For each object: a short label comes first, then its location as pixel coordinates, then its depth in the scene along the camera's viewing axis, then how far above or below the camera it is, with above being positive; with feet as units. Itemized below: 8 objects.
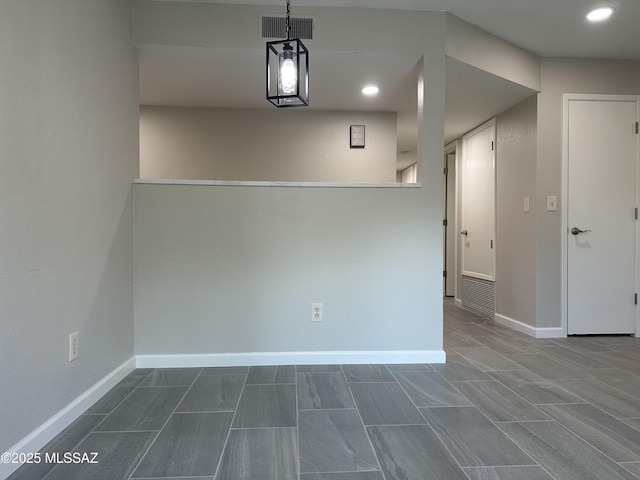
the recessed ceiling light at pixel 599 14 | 7.92 +4.74
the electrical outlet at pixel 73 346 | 5.33 -1.74
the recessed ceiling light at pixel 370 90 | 9.93 +3.87
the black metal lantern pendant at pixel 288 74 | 5.12 +2.19
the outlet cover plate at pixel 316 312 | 7.82 -1.83
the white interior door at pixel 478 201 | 12.36 +0.93
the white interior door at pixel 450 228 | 17.12 -0.06
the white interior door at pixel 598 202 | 10.16 +0.66
